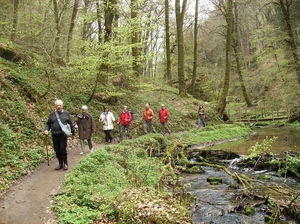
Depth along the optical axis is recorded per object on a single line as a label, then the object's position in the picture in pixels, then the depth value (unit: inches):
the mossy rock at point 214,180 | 422.6
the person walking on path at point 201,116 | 824.9
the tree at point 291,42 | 902.2
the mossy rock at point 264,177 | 432.0
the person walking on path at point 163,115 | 691.9
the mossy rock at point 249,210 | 309.6
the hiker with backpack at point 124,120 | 585.6
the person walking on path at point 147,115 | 652.7
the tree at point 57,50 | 743.4
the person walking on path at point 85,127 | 451.2
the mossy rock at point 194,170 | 489.1
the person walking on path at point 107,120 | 550.3
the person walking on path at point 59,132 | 352.8
